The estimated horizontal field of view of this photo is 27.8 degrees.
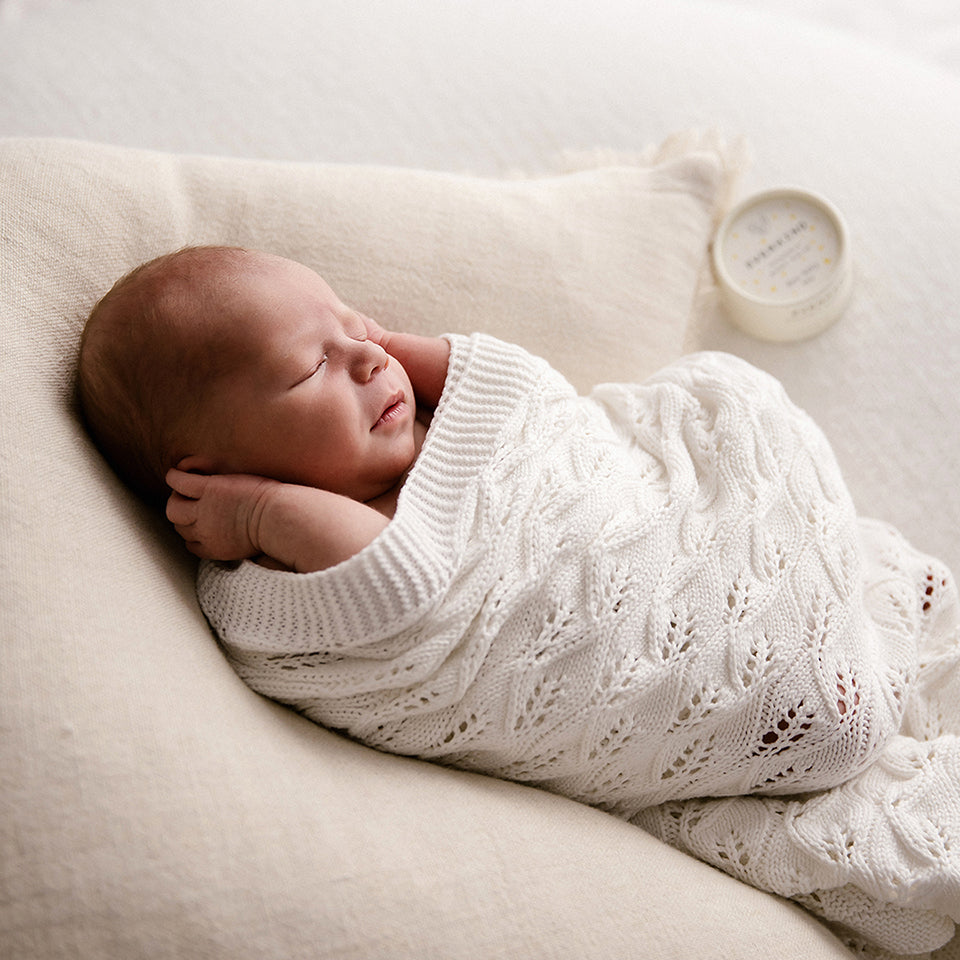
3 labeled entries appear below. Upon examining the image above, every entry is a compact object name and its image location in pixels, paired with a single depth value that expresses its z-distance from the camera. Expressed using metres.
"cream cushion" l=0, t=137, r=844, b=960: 0.63
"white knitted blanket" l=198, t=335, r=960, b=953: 0.70
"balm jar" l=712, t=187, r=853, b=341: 0.84
